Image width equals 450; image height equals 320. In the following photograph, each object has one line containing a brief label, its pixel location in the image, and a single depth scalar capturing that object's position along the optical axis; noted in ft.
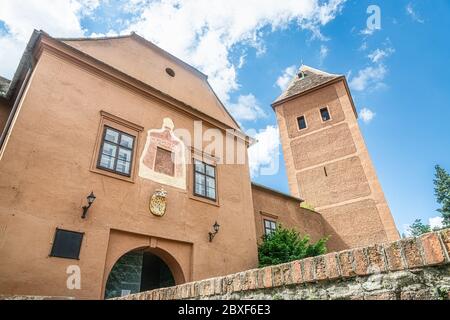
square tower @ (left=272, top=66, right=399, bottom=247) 60.54
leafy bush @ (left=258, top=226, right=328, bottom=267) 36.42
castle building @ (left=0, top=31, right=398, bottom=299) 21.17
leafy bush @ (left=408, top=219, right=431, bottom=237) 135.85
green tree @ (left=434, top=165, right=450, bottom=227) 106.82
